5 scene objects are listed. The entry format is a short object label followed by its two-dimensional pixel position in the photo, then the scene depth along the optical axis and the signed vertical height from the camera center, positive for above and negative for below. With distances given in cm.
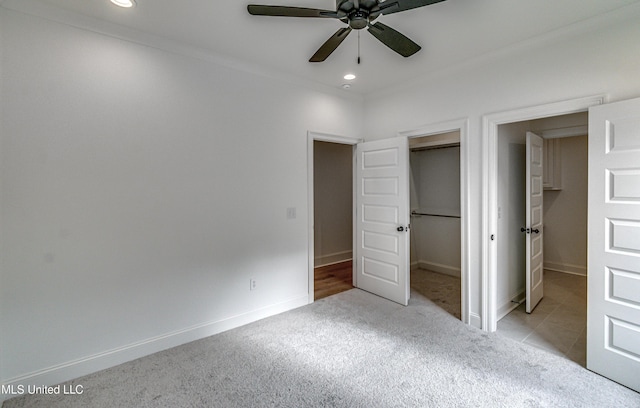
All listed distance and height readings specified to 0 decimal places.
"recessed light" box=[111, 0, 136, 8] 200 +135
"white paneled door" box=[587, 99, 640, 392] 203 -32
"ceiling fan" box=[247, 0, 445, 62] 158 +104
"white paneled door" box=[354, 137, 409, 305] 351 -24
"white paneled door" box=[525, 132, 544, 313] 323 -23
